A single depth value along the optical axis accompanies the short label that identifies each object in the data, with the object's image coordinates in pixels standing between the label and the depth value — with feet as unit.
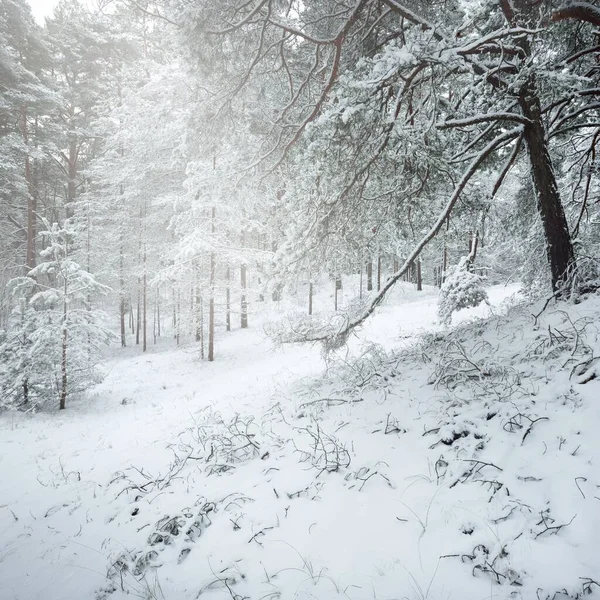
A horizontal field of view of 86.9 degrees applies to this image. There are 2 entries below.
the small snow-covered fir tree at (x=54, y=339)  30.99
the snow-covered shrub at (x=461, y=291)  18.38
